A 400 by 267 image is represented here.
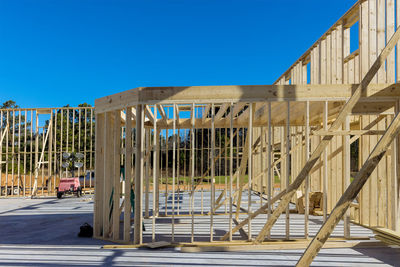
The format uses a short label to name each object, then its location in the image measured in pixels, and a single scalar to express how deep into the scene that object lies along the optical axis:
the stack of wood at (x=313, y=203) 10.18
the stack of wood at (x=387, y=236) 5.41
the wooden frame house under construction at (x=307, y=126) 5.71
